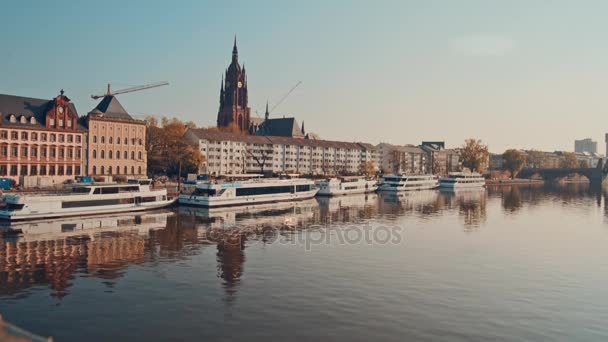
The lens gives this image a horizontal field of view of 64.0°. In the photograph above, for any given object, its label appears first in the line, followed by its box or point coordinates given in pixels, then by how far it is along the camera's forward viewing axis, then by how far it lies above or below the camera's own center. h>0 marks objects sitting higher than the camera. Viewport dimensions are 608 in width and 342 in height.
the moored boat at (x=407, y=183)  143.50 -4.27
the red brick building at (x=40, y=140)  85.19 +4.86
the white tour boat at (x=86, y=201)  59.62 -4.80
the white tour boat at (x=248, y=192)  81.56 -4.51
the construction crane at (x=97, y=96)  155.44 +22.50
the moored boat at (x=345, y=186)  117.00 -4.54
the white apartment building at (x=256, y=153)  156.50 +5.21
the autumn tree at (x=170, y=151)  126.06 +4.18
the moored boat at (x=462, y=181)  166.89 -4.10
